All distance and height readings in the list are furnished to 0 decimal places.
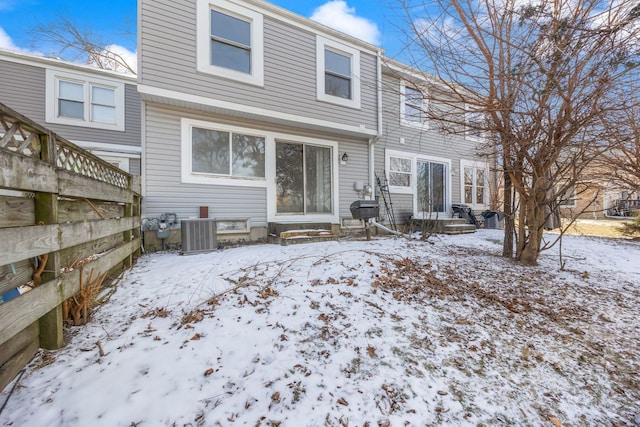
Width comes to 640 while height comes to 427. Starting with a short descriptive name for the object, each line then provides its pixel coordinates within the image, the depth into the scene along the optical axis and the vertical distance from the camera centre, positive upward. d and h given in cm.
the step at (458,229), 803 -51
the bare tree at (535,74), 271 +152
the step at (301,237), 552 -52
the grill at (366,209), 596 +5
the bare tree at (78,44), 1171 +754
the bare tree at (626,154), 361 +108
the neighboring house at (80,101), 742 +312
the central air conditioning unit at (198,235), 478 -41
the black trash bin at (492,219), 980 -27
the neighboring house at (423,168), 839 +146
